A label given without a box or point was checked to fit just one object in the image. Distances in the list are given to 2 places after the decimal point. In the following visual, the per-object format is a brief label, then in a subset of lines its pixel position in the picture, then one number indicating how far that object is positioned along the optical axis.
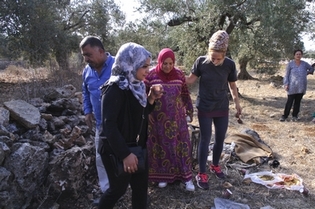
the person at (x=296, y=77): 6.02
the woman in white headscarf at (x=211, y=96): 2.91
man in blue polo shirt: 2.35
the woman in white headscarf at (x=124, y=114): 1.69
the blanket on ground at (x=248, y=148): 3.96
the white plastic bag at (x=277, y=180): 3.21
